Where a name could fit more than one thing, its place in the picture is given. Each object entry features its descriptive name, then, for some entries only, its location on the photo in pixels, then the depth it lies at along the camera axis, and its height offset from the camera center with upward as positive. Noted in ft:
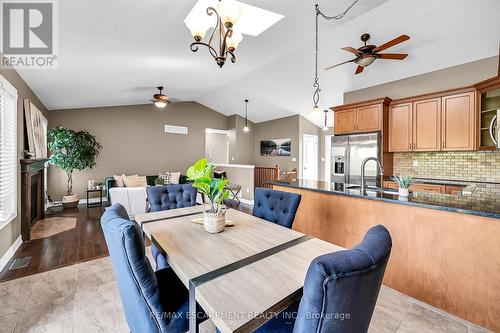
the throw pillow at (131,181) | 18.29 -1.44
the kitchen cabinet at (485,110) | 10.46 +2.66
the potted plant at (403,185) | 6.73 -0.64
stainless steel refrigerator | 13.79 +0.56
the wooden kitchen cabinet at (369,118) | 13.84 +2.98
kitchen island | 5.24 -2.16
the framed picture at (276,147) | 23.98 +1.93
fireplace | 10.39 -1.40
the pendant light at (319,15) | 9.21 +6.65
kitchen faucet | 7.37 -0.64
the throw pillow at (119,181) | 18.13 -1.43
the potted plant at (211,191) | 5.04 -0.64
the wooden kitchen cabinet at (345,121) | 15.12 +3.02
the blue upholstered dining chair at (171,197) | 7.80 -1.22
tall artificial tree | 15.90 +0.93
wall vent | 23.73 +3.79
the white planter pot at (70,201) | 17.12 -2.91
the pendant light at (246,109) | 22.51 +6.06
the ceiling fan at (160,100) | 17.04 +5.01
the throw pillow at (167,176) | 21.48 -1.24
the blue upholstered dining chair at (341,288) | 2.07 -1.22
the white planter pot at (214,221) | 5.16 -1.34
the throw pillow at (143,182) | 19.08 -1.58
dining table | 2.66 -1.67
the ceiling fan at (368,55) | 9.53 +4.89
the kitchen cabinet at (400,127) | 13.29 +2.28
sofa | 14.56 -2.32
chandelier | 5.70 +3.91
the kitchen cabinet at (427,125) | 12.26 +2.27
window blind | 8.55 +0.47
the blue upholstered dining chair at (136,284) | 3.24 -1.89
